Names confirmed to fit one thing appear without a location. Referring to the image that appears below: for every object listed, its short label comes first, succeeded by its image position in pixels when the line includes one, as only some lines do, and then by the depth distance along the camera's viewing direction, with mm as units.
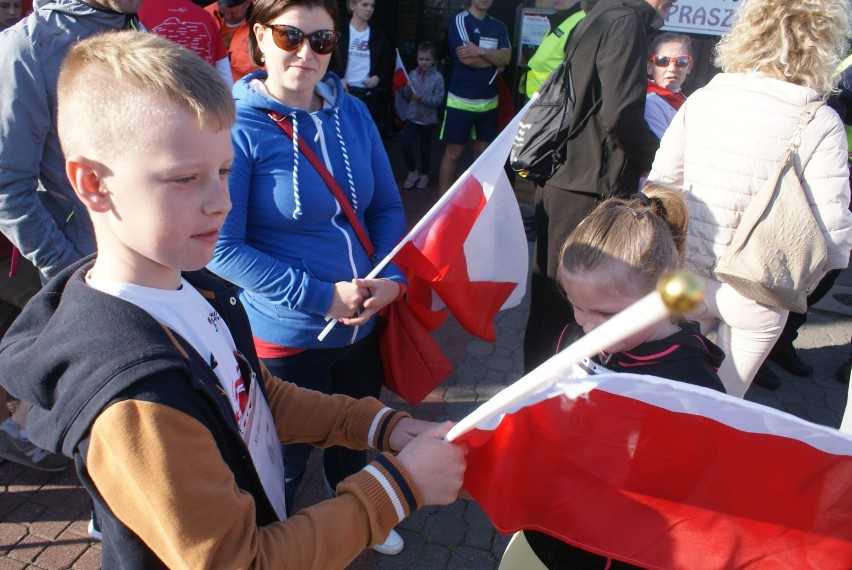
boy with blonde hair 1105
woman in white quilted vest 2578
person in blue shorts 7109
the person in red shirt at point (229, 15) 5812
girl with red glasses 3922
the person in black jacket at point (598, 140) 3229
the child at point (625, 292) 1708
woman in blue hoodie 2197
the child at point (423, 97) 7961
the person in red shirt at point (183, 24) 4145
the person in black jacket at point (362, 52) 7438
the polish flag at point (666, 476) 1354
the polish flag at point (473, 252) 2447
